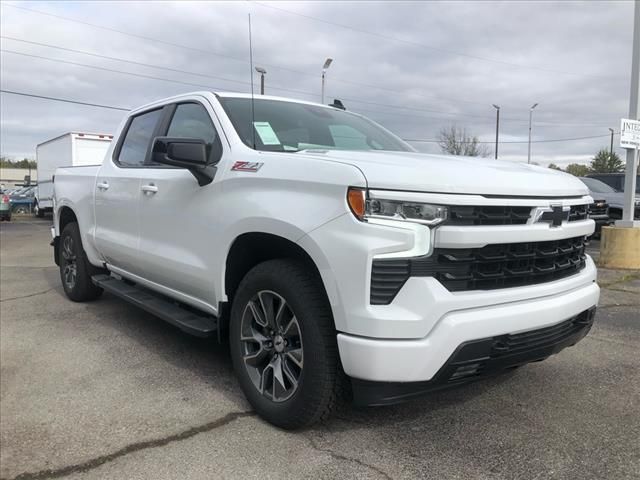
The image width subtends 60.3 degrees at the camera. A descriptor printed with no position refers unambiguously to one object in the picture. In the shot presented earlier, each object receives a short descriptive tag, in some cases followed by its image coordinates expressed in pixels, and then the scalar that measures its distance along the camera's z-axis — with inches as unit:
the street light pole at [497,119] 1824.1
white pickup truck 93.7
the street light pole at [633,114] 350.0
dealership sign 348.2
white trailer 813.2
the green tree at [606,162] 2383.1
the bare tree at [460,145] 1830.7
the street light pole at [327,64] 712.6
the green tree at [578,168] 2655.5
